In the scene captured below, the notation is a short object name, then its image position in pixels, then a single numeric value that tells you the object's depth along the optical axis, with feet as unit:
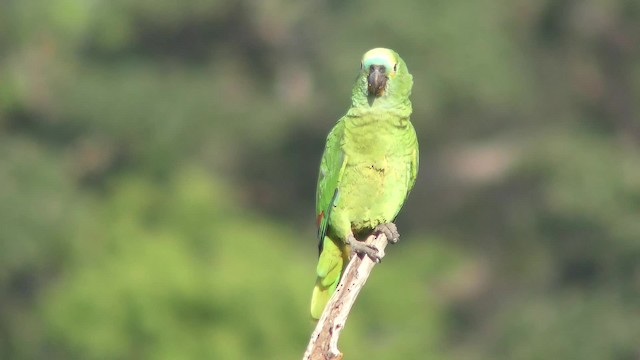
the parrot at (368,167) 46.37
